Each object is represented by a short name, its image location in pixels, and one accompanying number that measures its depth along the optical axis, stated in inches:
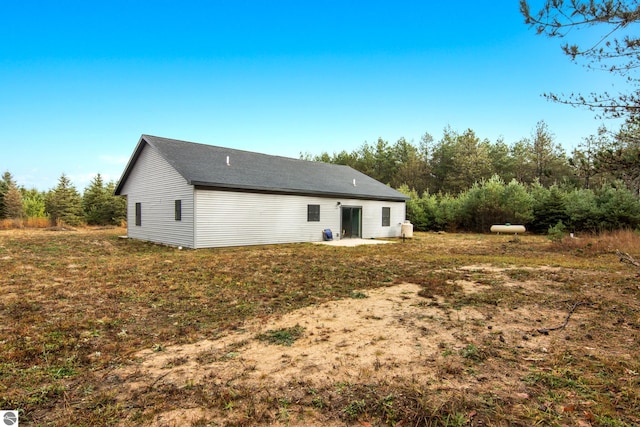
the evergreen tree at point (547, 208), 742.5
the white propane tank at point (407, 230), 680.4
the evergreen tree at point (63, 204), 877.8
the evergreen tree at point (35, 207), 893.8
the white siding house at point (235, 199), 484.4
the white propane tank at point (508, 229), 745.6
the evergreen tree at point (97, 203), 966.4
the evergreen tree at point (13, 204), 832.9
